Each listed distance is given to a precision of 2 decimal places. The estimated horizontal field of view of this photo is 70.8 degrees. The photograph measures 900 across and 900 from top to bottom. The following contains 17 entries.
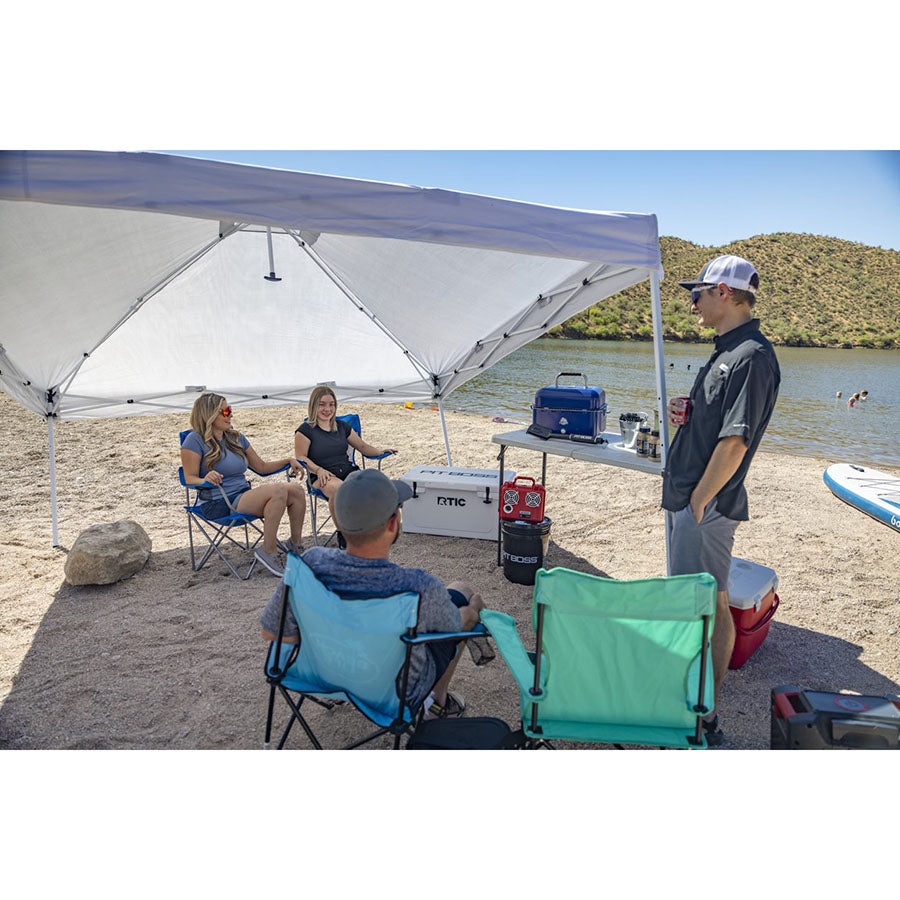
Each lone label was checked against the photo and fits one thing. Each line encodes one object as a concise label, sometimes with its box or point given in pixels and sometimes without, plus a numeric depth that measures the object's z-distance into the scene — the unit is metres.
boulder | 3.56
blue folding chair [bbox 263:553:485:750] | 1.70
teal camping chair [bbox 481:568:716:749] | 1.70
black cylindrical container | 3.58
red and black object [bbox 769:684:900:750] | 1.78
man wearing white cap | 2.07
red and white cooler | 2.64
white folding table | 3.21
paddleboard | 4.89
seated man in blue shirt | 1.79
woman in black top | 4.33
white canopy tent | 2.22
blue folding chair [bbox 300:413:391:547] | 4.25
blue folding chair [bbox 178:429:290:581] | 3.71
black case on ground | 1.80
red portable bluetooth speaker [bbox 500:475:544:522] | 3.65
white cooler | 4.27
